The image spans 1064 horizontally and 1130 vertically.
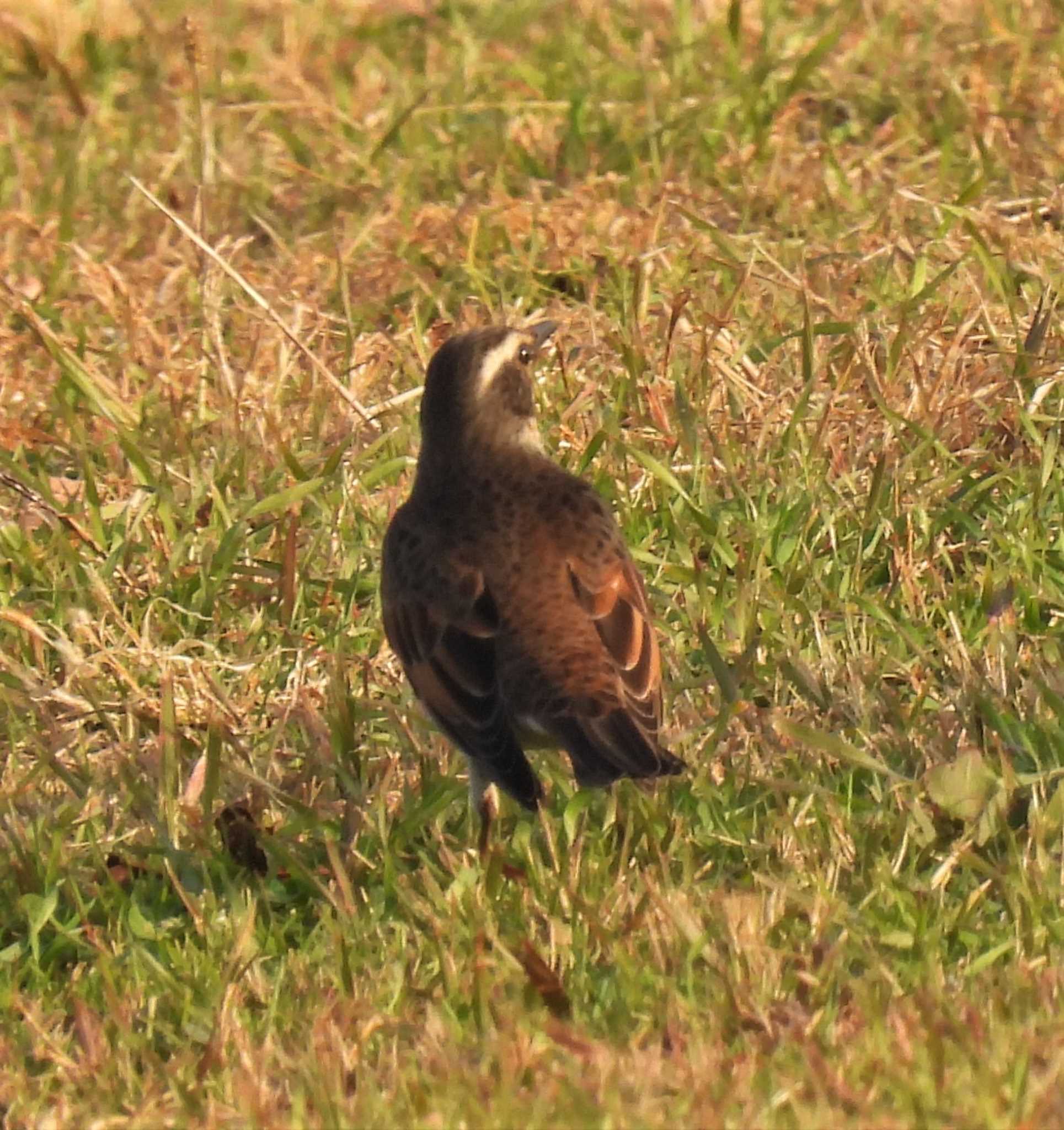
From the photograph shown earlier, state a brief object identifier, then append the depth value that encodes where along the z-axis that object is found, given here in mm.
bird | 11430
